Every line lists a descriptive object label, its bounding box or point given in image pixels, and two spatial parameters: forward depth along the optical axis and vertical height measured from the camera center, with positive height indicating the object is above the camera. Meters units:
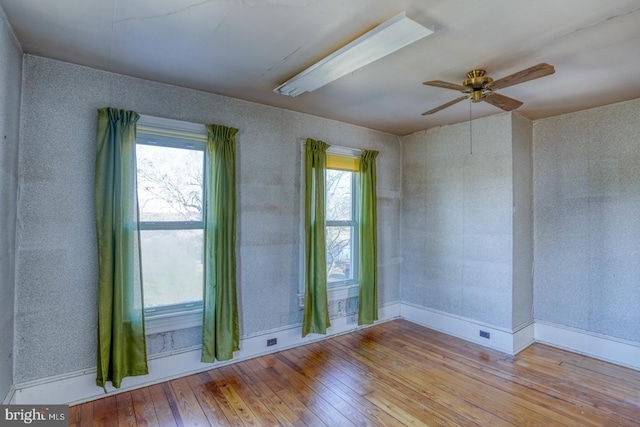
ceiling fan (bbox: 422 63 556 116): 2.15 +0.89
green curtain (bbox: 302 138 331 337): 3.63 -0.35
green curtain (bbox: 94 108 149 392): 2.51 -0.28
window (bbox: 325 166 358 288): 4.04 -0.16
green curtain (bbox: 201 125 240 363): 2.97 -0.31
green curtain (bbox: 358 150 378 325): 4.11 -0.44
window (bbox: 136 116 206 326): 2.81 +0.01
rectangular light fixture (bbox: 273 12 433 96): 1.85 +1.04
